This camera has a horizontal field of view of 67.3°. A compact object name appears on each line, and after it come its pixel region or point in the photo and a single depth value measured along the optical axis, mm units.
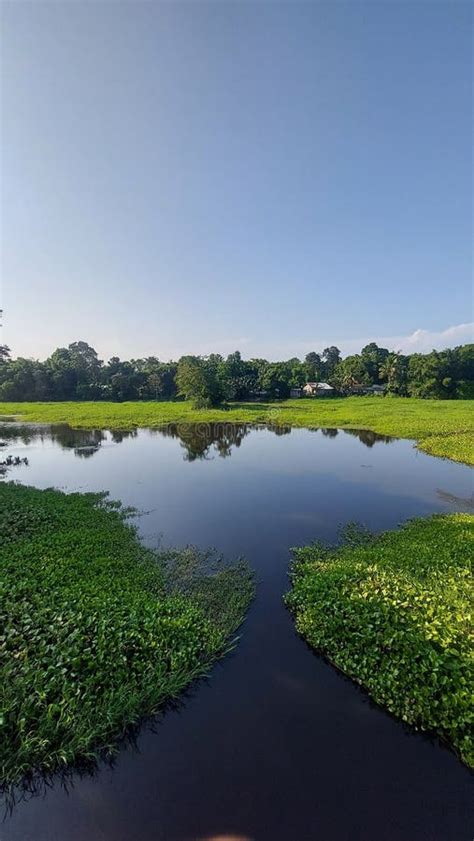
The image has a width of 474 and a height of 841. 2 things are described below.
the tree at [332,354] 116100
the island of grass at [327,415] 26078
